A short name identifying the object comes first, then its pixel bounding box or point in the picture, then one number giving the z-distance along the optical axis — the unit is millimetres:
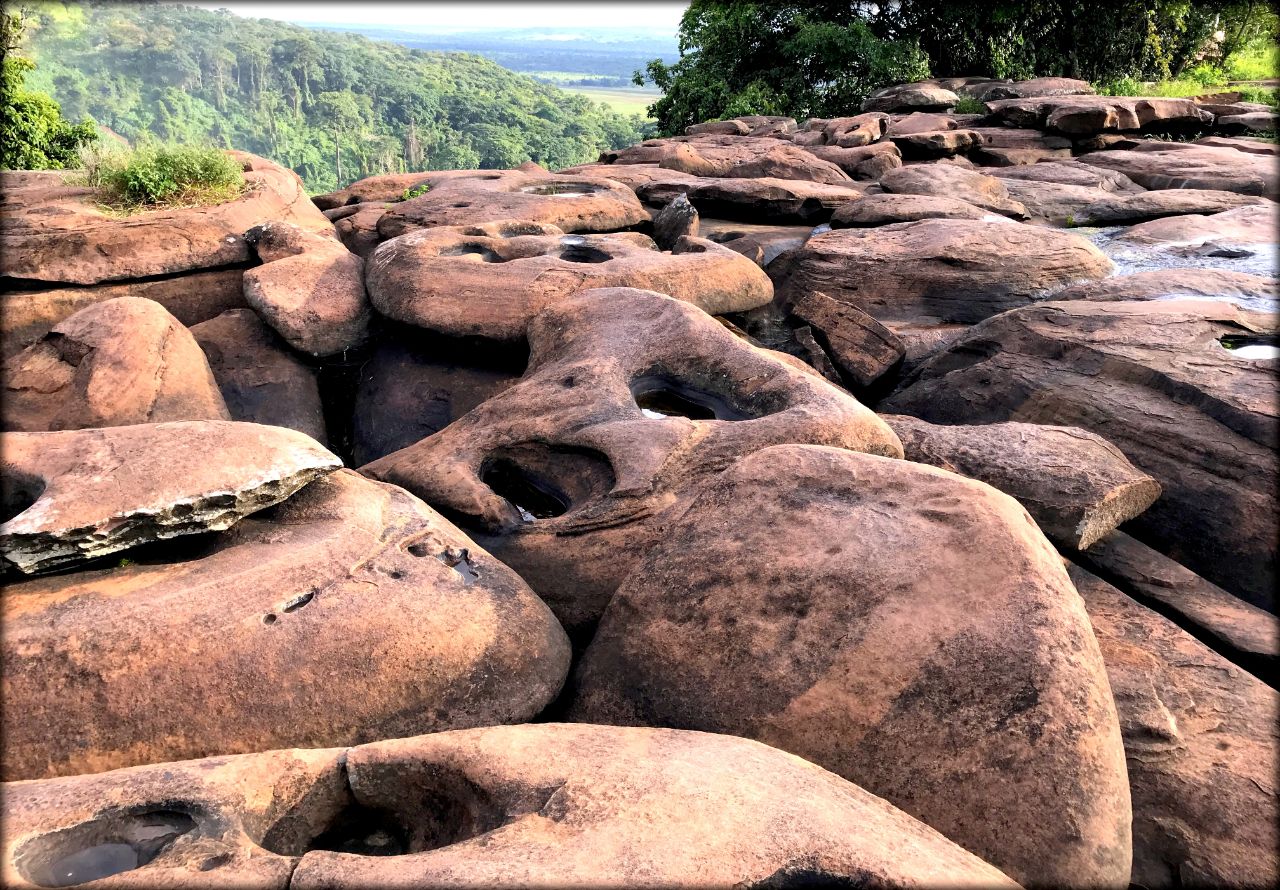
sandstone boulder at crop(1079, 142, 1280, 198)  11348
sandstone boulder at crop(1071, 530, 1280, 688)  4102
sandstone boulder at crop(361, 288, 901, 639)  4379
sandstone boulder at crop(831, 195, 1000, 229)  9039
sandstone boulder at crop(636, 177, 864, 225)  9938
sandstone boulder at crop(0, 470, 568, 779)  3096
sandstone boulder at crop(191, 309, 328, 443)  6426
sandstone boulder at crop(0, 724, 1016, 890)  2213
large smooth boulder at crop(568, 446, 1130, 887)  2795
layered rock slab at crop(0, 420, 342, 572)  3406
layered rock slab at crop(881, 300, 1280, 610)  4727
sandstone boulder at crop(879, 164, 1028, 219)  9992
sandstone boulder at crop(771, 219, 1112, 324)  7668
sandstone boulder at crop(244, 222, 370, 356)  6730
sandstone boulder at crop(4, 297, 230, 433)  5324
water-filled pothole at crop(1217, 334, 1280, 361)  5602
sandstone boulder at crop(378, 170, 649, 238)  8445
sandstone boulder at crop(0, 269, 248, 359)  6594
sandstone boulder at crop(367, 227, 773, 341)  6426
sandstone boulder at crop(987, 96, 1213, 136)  14430
